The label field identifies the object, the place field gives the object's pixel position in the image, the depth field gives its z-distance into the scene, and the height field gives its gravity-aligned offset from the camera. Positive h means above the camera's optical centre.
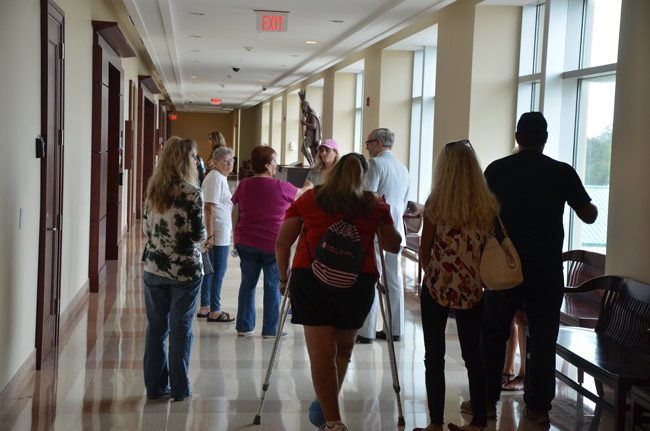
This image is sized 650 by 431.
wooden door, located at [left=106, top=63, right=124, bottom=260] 10.20 -0.07
